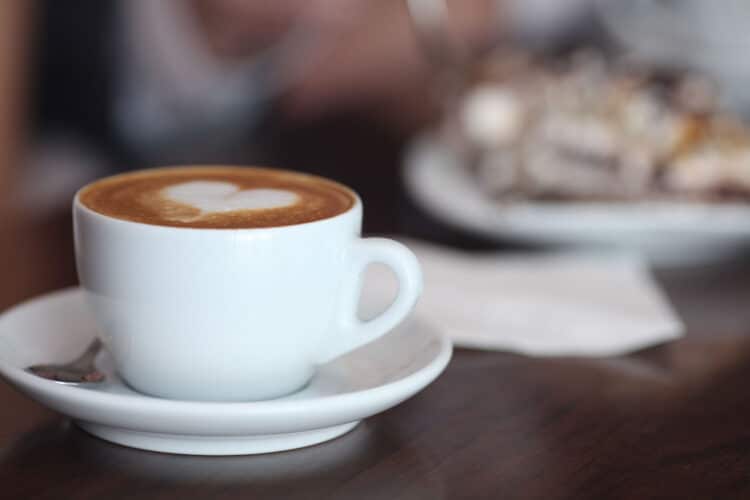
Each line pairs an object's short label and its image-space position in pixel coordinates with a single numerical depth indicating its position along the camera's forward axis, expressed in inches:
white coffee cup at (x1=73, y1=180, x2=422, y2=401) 23.5
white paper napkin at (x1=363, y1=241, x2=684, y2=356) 28.4
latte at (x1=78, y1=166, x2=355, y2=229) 24.1
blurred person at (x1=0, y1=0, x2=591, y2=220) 63.4
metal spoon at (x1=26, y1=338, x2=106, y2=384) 24.0
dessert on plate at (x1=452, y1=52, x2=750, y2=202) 36.5
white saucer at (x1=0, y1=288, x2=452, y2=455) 22.6
